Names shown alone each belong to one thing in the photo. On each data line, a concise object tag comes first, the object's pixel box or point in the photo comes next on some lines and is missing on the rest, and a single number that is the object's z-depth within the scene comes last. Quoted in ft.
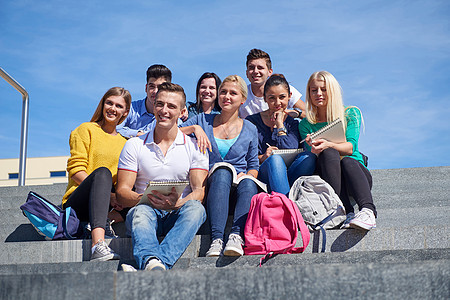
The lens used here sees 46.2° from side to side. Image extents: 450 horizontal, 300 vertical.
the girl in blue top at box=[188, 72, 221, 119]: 16.51
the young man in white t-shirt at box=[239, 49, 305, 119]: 17.01
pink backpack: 10.11
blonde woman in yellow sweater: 11.23
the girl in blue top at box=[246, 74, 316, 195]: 14.44
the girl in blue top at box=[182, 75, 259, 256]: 11.14
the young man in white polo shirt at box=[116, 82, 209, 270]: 10.77
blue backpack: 11.61
